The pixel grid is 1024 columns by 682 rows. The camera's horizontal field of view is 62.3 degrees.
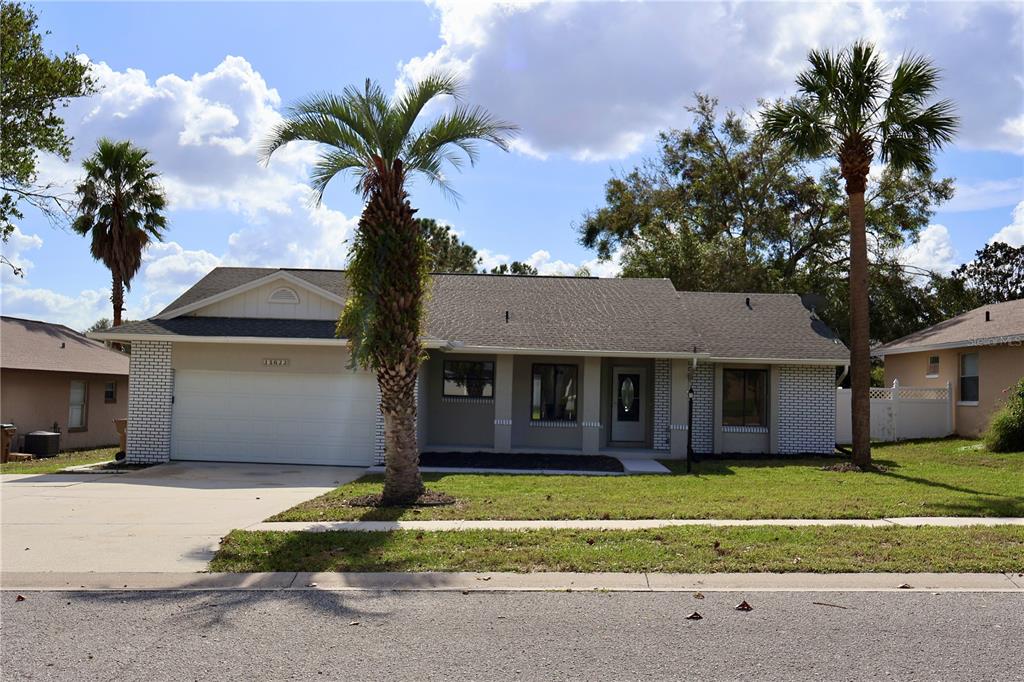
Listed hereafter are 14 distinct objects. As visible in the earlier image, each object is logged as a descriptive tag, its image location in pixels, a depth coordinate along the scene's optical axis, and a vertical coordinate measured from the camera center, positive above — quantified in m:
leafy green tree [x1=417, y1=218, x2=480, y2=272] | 57.41 +10.06
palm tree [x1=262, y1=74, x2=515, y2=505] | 11.64 +2.14
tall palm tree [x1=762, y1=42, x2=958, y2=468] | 16.67 +5.50
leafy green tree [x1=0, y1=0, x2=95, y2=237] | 16.52 +5.91
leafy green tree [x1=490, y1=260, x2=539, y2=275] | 64.06 +9.74
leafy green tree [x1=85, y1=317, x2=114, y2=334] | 67.55 +5.33
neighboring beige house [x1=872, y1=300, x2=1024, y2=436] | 22.27 +1.27
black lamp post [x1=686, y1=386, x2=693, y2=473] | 16.75 -0.66
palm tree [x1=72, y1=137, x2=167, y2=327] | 28.66 +6.19
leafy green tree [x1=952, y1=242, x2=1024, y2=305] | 54.75 +8.54
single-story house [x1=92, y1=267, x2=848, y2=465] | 17.88 +0.45
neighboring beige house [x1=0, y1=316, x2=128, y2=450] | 22.69 +0.12
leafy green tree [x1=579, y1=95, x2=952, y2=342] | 35.88 +7.78
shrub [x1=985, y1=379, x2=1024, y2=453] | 19.16 -0.59
